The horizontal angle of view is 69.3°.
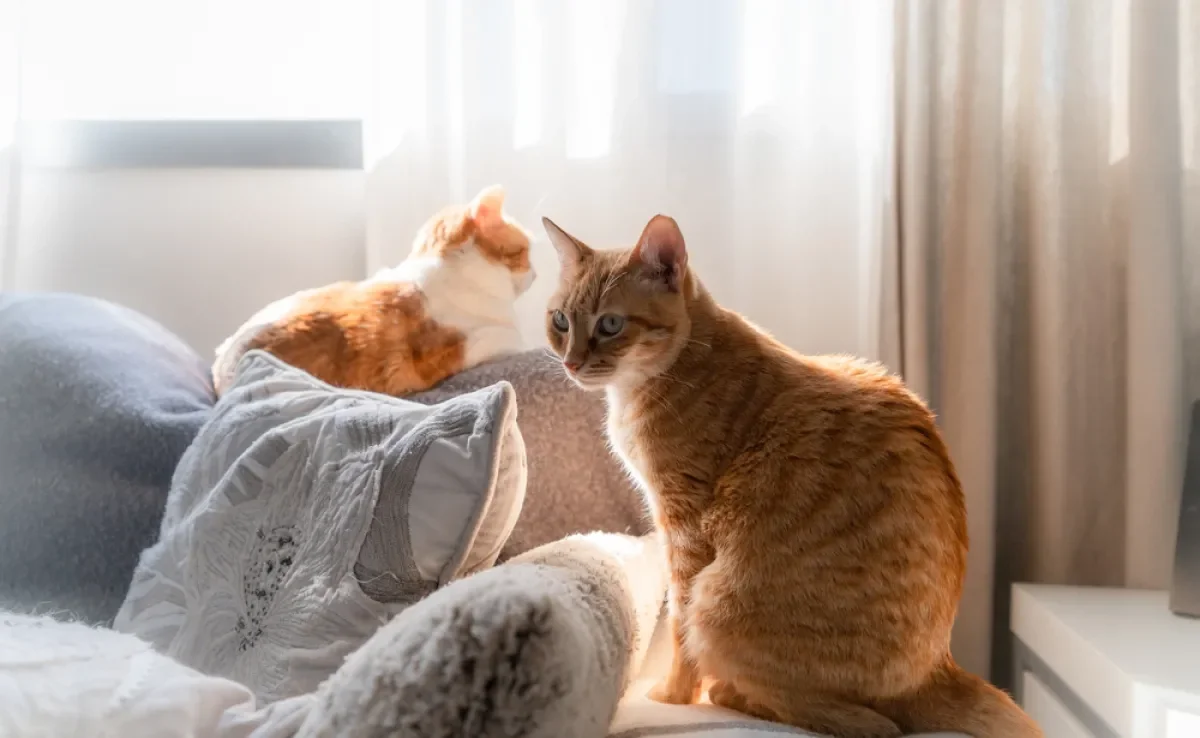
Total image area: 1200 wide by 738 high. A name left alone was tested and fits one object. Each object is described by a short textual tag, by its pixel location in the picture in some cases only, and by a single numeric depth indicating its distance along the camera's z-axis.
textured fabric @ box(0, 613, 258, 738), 0.64
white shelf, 0.85
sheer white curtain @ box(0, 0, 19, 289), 1.49
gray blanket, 1.04
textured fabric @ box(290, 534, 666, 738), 0.54
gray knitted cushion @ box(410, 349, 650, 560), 1.11
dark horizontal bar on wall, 1.54
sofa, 0.56
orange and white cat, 1.17
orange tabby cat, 0.80
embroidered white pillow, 0.80
